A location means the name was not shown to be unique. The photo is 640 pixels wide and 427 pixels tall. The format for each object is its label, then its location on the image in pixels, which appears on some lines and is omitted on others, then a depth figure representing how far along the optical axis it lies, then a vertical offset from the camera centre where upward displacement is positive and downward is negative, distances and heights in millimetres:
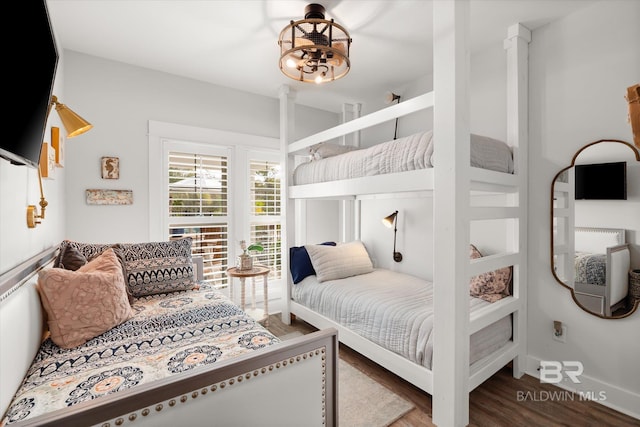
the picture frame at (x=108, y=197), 2543 +141
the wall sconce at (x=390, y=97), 3152 +1202
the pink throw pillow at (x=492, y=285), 2178 -553
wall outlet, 2025 -855
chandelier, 1754 +995
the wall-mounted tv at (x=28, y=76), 858 +446
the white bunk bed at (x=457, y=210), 1551 +2
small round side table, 2771 -600
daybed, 866 -591
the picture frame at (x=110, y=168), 2602 +398
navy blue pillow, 2982 -525
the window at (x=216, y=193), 2922 +206
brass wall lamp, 1670 +526
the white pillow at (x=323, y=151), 2887 +589
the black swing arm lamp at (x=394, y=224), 3188 -139
